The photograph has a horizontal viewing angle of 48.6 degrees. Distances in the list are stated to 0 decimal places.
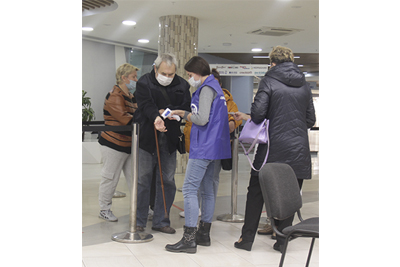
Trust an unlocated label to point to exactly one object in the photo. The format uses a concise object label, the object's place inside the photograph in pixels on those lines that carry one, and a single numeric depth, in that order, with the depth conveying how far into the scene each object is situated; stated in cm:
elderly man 355
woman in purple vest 314
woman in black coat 318
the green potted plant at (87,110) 1216
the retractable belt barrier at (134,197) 345
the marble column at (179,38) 879
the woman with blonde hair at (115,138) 410
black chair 230
